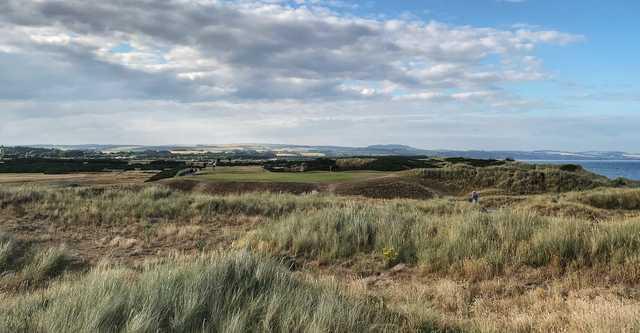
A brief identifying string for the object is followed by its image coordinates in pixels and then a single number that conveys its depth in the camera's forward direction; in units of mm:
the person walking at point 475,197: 24728
